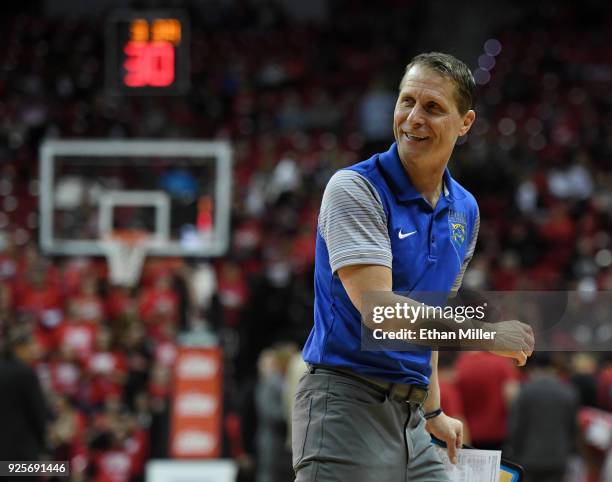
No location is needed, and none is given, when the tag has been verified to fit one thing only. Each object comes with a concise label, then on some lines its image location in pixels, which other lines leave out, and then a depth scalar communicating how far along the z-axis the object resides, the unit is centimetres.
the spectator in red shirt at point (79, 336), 1315
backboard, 1636
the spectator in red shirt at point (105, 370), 1227
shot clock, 1331
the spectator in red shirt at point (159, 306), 1433
